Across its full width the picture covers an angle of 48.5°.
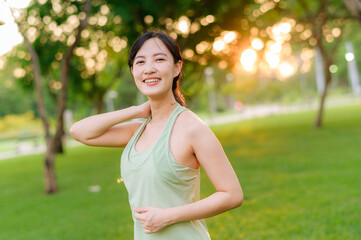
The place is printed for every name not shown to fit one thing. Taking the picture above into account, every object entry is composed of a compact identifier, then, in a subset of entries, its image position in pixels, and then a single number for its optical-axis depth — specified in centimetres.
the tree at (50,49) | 930
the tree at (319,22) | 1744
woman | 170
